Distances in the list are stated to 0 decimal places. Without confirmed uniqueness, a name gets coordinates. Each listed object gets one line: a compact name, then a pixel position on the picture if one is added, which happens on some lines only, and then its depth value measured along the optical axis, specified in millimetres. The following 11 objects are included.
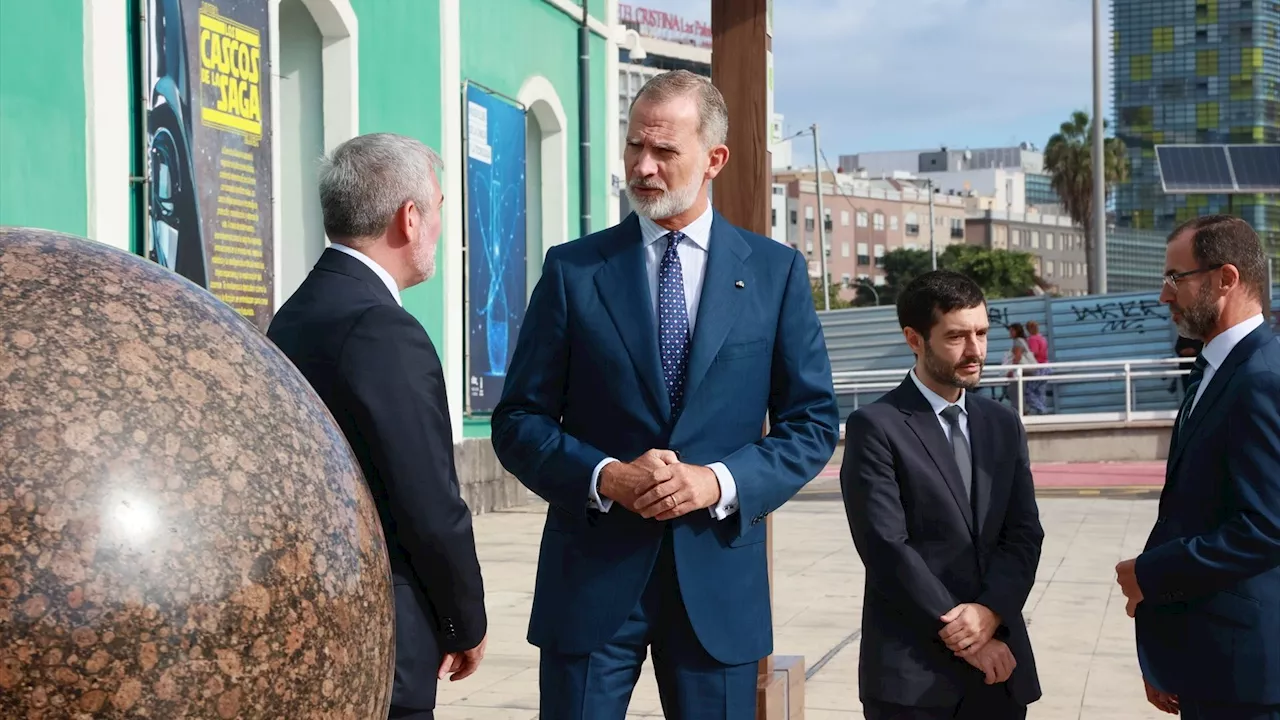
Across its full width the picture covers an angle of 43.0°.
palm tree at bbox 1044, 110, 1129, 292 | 88312
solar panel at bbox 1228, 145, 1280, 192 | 33844
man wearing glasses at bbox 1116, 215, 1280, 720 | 3576
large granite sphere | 2109
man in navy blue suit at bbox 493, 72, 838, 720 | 3461
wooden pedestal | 4504
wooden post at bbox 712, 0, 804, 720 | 4680
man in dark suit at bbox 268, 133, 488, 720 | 3197
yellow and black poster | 9836
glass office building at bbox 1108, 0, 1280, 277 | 157375
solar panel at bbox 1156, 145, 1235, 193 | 34062
